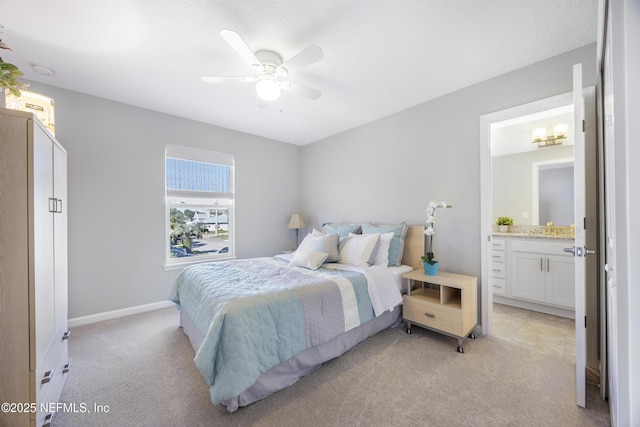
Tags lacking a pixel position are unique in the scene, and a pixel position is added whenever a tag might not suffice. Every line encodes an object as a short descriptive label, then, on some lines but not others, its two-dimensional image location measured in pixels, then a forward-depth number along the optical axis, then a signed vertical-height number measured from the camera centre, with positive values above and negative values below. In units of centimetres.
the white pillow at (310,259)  265 -52
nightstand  220 -90
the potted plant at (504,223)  375 -18
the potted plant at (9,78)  111 +65
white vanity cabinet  289 -77
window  347 +15
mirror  350 +58
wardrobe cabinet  107 -26
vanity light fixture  337 +107
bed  151 -72
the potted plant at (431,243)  253 -36
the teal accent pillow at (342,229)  343 -23
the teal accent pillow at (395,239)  288 -32
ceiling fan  172 +113
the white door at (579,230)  149 -12
